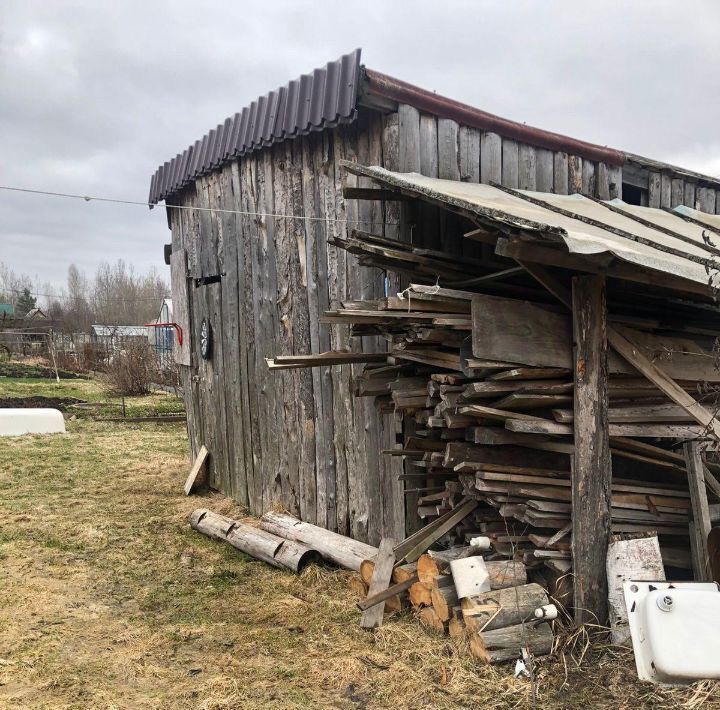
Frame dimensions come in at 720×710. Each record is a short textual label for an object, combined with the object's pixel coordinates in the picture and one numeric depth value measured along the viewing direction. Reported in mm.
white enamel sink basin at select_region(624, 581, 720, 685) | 3252
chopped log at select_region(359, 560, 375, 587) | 4672
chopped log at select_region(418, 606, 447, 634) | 4062
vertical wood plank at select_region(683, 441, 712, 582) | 3961
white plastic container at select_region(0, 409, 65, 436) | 12758
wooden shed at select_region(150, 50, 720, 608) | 3892
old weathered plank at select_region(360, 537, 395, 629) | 4359
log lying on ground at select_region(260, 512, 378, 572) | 5414
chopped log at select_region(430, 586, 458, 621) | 3973
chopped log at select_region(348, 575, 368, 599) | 4727
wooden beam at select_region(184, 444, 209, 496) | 8477
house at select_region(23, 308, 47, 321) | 45562
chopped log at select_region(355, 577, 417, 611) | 4336
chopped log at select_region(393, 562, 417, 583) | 4418
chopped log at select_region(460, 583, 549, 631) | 3738
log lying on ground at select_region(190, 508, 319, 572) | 5676
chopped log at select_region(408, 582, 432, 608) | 4184
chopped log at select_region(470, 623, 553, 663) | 3668
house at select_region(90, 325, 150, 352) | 28859
